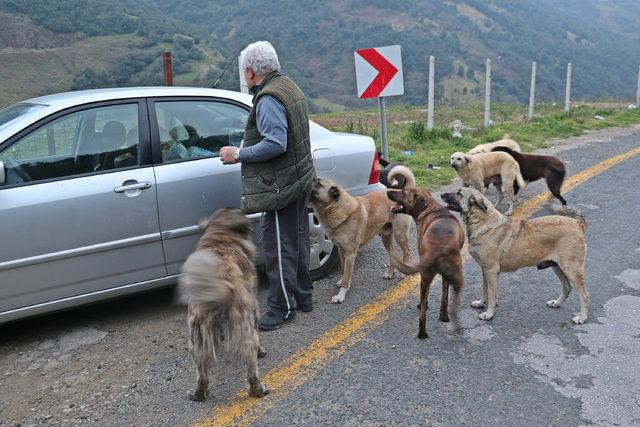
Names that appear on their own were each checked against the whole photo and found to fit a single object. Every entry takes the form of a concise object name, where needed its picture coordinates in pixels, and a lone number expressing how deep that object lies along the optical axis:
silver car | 3.88
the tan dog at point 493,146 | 8.37
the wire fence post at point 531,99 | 17.04
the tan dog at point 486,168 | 7.67
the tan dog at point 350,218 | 4.73
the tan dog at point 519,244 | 4.40
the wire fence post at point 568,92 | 18.77
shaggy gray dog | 3.03
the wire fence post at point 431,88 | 12.89
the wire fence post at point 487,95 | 14.99
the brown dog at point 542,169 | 7.42
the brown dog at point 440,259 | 4.00
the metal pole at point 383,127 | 8.06
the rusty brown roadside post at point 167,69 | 7.39
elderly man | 3.95
